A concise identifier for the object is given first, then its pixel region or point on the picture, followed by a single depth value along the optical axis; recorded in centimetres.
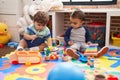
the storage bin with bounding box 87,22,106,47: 224
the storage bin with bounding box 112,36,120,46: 210
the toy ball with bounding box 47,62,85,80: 81
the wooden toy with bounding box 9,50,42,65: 152
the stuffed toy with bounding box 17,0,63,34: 233
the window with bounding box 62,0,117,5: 245
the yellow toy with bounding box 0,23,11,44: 243
